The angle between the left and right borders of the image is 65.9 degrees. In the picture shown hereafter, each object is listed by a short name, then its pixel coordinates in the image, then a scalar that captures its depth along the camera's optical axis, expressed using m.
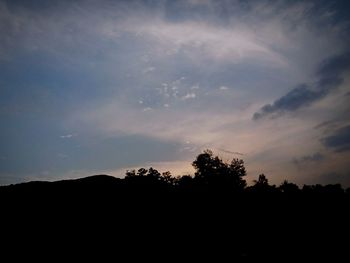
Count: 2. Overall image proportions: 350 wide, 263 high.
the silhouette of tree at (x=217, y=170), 81.44
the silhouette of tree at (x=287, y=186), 96.21
